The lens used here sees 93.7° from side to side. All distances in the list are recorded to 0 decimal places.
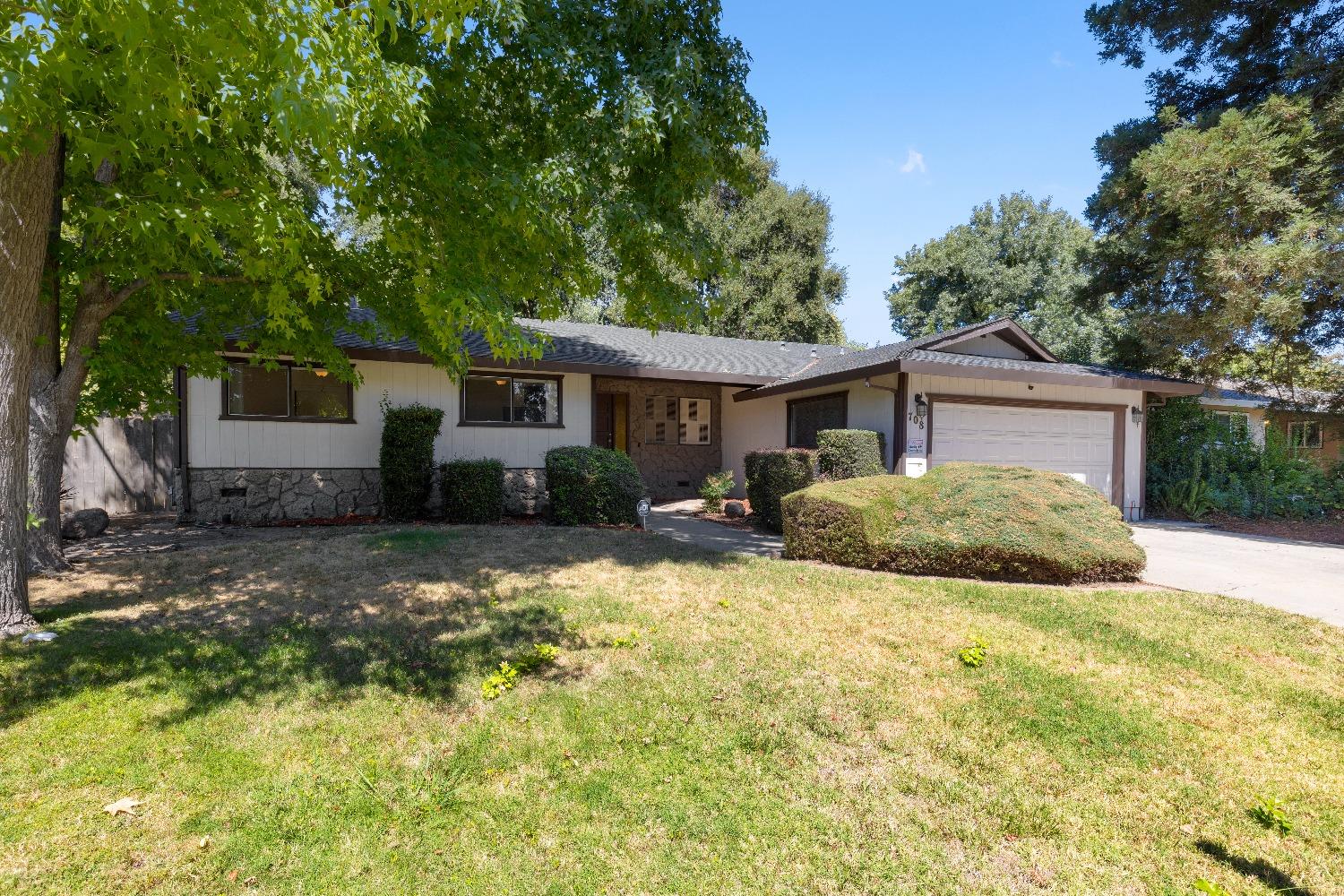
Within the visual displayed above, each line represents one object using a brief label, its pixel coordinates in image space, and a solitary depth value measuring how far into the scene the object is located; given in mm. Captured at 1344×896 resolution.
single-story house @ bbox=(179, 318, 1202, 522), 9891
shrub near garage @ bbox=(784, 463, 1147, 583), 6219
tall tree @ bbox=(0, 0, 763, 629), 3168
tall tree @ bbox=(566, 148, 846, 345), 24531
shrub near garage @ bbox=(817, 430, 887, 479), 9945
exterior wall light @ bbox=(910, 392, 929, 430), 10422
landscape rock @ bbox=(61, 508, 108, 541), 8430
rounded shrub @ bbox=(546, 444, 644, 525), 9453
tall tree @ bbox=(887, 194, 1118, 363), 26000
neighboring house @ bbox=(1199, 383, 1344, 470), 13805
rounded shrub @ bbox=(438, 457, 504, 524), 9617
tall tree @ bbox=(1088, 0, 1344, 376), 11133
